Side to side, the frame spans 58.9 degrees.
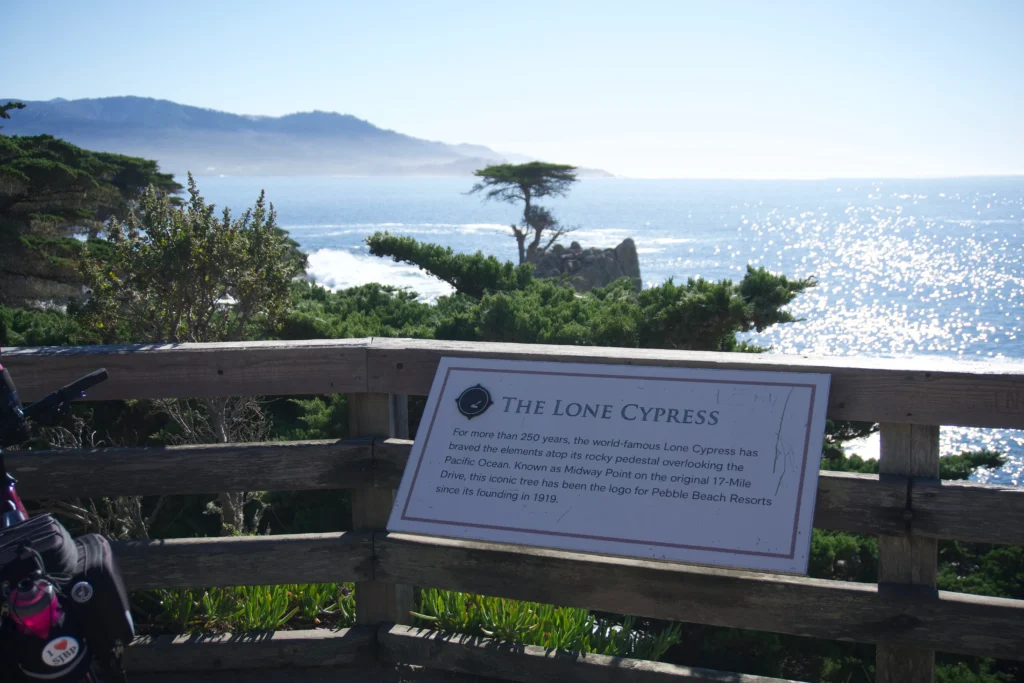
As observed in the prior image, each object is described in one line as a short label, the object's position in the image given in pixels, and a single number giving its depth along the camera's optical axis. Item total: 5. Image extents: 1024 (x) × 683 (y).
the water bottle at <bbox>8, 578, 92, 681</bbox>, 2.18
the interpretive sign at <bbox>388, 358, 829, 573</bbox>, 2.54
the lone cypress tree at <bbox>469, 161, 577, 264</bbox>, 49.75
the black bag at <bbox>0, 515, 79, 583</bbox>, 2.22
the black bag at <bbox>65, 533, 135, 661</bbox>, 2.29
